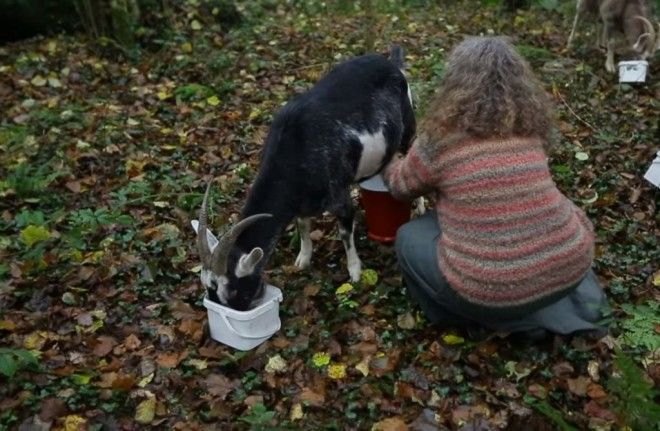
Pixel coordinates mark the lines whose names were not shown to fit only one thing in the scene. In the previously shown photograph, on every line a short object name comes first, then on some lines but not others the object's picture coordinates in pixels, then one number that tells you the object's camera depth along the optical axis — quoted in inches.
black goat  167.0
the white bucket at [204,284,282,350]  167.6
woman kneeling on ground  148.6
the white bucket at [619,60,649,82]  304.2
